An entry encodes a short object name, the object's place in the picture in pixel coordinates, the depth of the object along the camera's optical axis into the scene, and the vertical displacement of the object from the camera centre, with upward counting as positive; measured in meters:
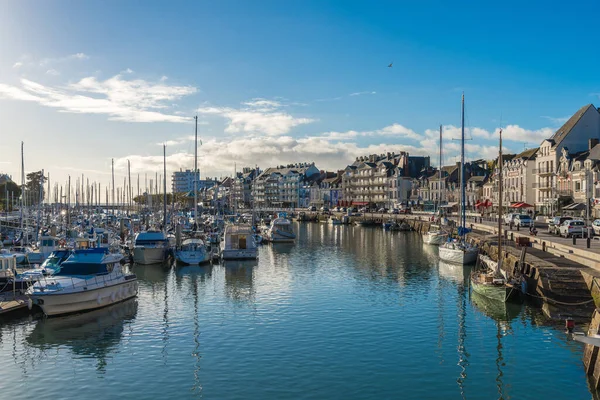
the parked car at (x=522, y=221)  78.82 -3.10
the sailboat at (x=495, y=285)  39.50 -6.09
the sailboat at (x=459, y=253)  61.00 -5.84
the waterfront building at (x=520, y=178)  108.56 +4.15
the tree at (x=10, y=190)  159.71 +3.28
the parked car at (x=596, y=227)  64.36 -3.26
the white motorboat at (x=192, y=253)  61.47 -5.71
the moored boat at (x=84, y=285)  35.97 -5.65
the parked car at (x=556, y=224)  66.76 -3.24
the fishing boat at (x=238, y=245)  65.69 -5.30
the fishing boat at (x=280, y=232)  93.56 -5.36
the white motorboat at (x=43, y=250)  54.50 -4.85
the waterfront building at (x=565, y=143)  97.06 +9.67
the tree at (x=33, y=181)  182.25 +6.60
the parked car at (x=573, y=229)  62.81 -3.37
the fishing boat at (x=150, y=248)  61.47 -5.10
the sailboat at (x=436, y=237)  83.75 -5.68
